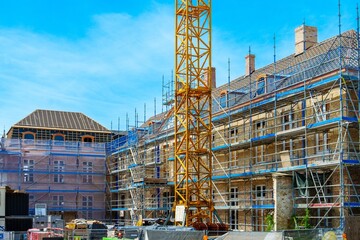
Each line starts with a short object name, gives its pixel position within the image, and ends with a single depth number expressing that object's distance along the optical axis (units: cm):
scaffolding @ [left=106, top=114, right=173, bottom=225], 4325
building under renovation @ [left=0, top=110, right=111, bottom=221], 4862
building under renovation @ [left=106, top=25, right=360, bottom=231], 2597
